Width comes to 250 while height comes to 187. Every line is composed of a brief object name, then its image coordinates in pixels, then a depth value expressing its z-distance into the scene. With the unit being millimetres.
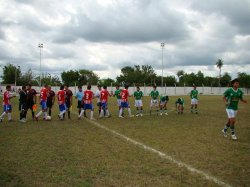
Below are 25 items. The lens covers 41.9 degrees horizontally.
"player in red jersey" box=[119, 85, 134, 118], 20594
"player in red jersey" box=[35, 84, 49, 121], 18688
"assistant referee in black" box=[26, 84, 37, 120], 18078
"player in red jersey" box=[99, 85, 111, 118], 20156
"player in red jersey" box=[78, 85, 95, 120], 19156
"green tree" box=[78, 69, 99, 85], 123200
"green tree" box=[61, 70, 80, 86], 119619
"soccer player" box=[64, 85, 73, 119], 19656
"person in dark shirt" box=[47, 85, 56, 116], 18991
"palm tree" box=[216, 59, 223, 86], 133125
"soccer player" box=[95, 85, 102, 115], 20781
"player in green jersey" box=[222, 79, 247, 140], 11956
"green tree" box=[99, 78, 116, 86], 122725
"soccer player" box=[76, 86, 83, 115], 20289
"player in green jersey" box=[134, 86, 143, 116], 22067
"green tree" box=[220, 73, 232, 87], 122456
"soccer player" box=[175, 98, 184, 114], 23266
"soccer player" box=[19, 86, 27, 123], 17938
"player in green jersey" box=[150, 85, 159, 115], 22328
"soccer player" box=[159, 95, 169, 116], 22959
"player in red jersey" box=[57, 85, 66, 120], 18622
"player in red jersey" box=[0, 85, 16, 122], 18312
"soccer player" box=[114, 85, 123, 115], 24703
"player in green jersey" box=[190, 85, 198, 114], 23953
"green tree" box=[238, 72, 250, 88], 106600
